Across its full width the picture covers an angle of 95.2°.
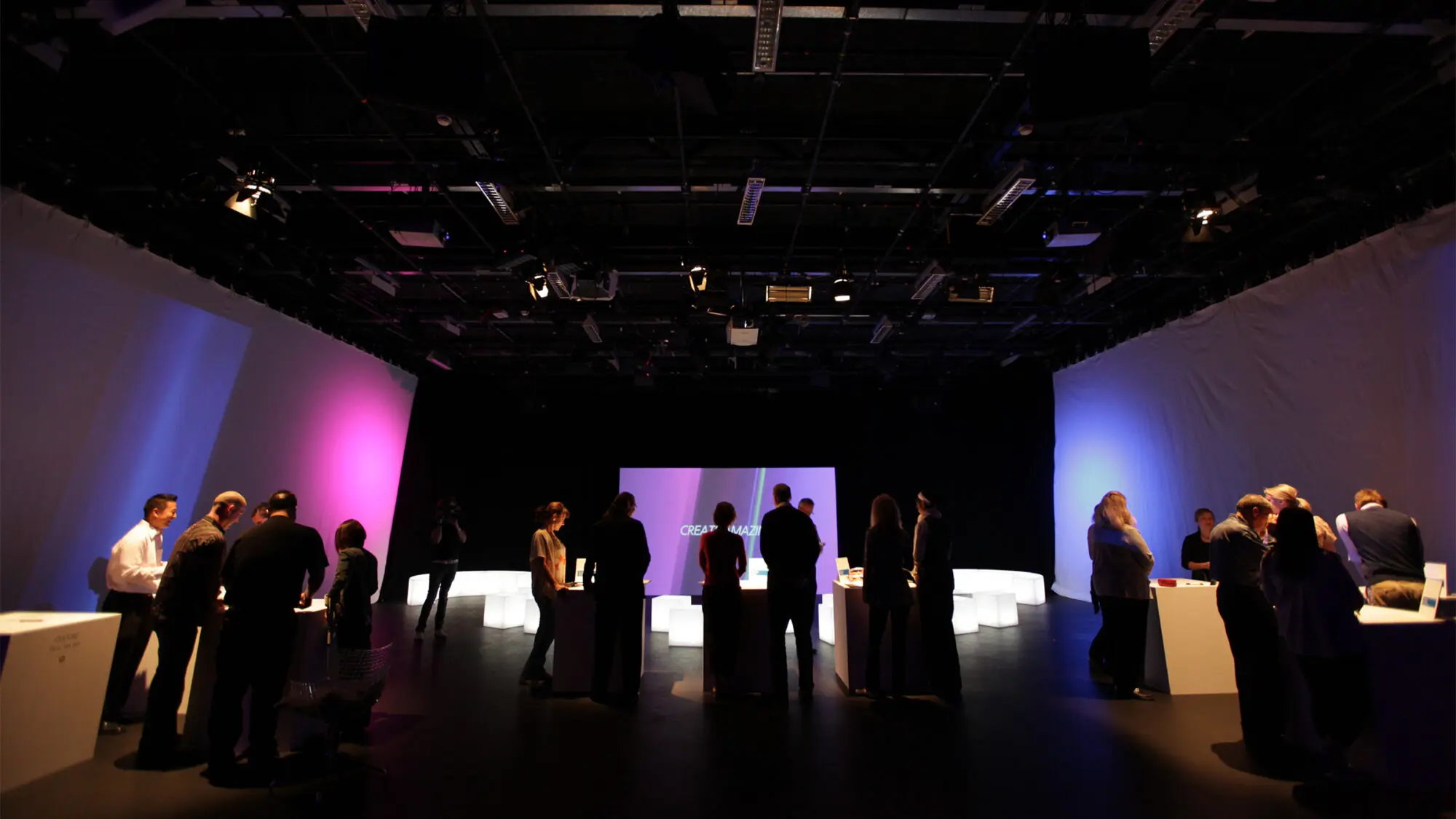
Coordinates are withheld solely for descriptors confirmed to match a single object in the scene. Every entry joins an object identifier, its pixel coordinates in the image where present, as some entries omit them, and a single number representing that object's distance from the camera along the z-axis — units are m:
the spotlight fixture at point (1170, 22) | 3.40
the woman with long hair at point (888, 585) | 4.76
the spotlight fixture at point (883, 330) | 8.48
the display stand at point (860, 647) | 4.95
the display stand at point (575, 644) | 4.96
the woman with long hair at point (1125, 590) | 4.84
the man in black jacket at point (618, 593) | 4.72
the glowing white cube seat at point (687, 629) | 6.86
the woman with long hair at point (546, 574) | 5.08
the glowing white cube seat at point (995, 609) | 8.00
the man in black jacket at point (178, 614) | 3.54
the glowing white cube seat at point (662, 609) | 7.69
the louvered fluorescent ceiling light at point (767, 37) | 3.29
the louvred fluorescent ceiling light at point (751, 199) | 5.05
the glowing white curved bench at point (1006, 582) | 9.73
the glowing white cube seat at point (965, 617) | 7.57
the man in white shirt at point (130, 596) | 4.25
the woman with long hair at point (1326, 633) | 3.13
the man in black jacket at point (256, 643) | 3.35
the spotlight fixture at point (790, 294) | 6.84
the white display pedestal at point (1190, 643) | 4.93
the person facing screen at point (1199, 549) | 5.87
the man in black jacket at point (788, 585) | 4.82
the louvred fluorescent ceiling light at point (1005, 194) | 4.90
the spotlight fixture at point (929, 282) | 6.49
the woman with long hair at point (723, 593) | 4.89
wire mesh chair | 3.18
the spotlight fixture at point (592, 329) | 8.20
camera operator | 7.25
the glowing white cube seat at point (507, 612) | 7.82
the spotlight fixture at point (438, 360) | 9.66
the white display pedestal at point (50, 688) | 3.20
